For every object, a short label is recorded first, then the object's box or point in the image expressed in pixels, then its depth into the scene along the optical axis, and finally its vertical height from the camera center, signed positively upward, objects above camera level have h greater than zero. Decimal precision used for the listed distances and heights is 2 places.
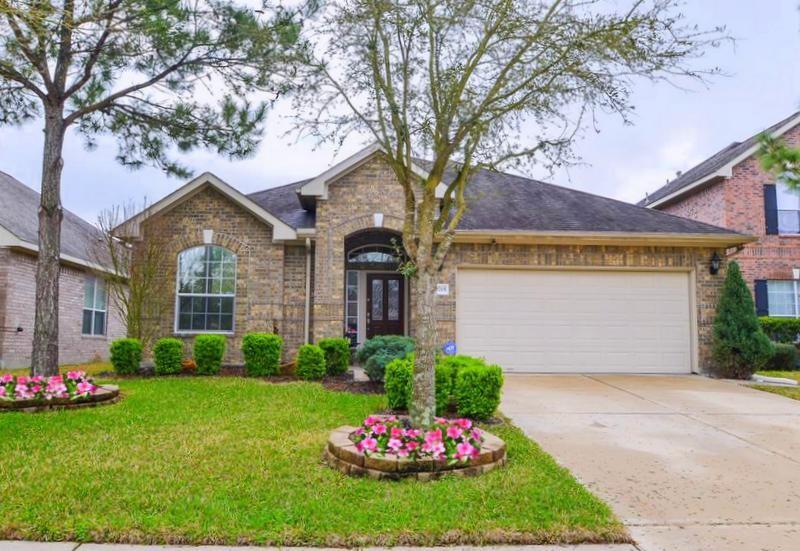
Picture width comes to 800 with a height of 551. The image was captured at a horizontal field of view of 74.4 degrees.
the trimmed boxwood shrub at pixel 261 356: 9.97 -0.99
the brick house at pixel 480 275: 10.91 +0.63
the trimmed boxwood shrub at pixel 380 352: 8.55 -0.79
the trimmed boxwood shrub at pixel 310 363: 9.57 -1.08
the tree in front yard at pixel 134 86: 7.87 +3.69
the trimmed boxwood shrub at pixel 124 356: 10.09 -1.02
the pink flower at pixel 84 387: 7.11 -1.16
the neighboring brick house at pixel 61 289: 11.79 +0.33
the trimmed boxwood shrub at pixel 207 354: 10.00 -0.97
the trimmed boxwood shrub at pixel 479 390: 6.38 -1.04
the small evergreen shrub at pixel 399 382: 6.59 -0.98
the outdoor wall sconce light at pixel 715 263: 11.07 +0.91
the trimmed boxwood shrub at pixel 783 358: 12.64 -1.23
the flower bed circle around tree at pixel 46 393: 6.86 -1.20
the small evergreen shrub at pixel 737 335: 10.51 -0.58
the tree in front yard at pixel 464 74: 4.96 +2.29
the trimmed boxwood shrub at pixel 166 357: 9.98 -1.03
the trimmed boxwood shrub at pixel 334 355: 10.13 -0.98
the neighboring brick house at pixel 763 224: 14.52 +2.29
